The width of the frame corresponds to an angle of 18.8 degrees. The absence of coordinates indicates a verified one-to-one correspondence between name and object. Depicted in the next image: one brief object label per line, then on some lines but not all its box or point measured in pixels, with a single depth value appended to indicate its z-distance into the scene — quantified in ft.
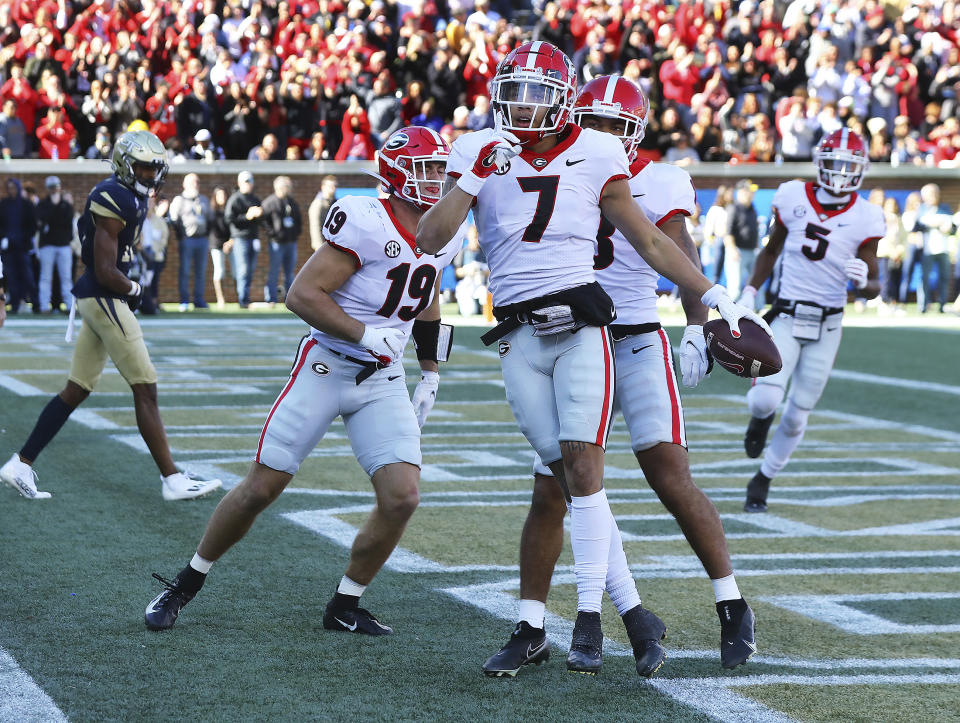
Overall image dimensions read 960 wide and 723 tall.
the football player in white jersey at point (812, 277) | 51.16
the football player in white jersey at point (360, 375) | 31.84
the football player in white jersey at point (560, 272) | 28.90
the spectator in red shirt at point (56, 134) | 132.87
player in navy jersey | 46.53
